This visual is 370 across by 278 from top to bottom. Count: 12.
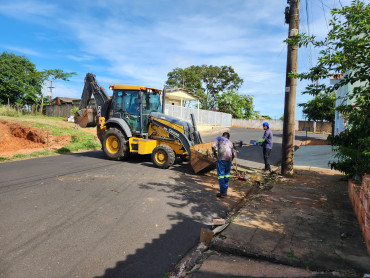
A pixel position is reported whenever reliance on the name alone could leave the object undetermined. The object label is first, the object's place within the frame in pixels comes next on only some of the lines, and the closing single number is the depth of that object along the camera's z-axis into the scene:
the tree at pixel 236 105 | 38.81
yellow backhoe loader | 8.77
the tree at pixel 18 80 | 33.66
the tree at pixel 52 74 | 37.41
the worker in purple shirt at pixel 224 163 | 6.07
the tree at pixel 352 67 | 3.89
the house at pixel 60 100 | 43.47
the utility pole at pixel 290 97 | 7.70
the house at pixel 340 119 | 12.91
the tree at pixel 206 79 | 42.53
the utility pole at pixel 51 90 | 38.70
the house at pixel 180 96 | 28.44
